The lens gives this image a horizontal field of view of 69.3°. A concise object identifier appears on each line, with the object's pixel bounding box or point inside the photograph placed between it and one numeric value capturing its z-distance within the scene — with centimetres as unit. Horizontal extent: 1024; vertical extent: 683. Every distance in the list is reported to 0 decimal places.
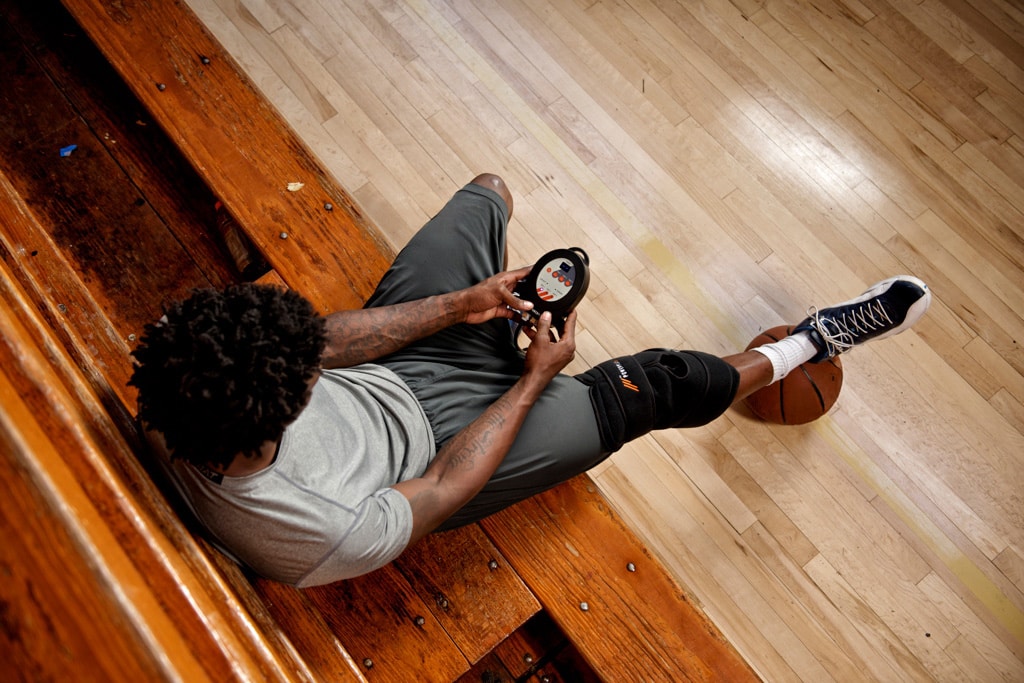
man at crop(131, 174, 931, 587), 97
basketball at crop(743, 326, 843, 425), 192
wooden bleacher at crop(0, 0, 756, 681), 77
